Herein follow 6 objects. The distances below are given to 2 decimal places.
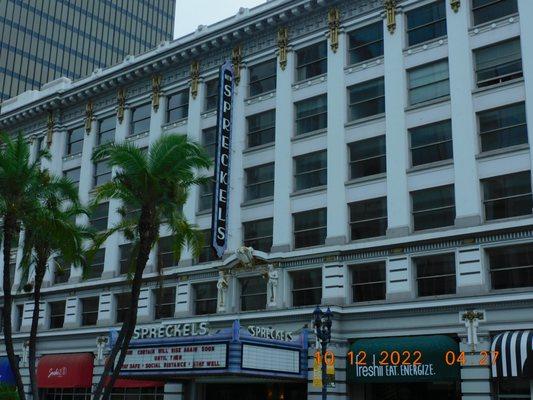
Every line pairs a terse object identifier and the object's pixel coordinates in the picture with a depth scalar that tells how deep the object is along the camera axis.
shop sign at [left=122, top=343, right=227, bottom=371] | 33.84
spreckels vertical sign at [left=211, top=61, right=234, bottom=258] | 41.00
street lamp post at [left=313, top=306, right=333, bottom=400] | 28.48
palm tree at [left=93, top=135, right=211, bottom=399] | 30.23
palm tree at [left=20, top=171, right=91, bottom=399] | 33.38
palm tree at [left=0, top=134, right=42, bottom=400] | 31.72
